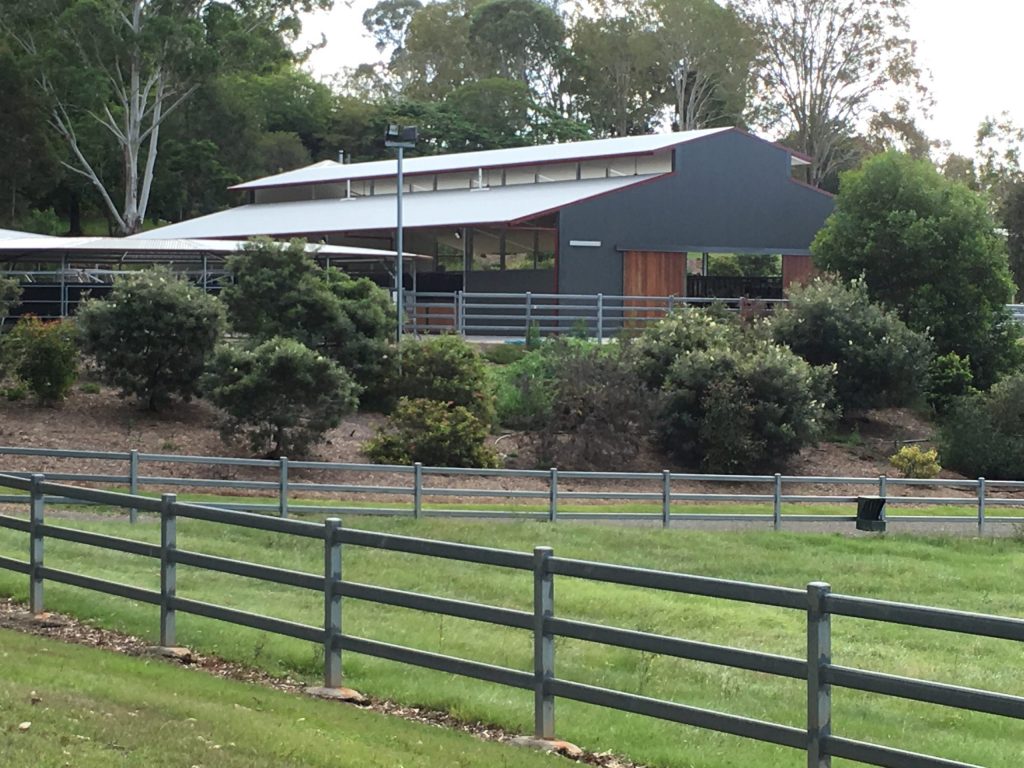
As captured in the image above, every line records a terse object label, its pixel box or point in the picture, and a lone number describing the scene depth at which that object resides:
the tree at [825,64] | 78.62
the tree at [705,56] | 84.38
